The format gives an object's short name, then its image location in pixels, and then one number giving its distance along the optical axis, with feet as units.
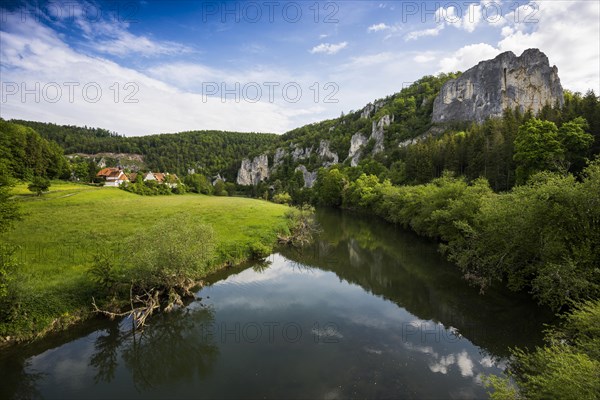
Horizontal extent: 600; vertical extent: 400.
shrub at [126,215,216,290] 62.34
